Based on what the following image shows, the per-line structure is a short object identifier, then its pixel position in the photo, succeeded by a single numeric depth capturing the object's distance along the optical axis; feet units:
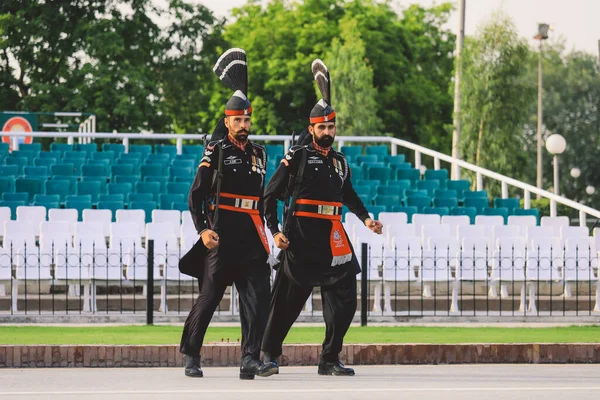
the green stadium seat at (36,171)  78.64
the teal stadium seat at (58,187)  75.66
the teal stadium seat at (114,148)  85.71
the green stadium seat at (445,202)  79.00
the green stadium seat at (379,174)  83.30
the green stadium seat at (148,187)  76.48
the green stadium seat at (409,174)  84.53
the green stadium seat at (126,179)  78.33
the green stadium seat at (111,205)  73.10
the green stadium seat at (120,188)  76.02
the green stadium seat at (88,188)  75.61
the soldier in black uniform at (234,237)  34.30
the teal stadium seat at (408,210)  74.95
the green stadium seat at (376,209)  73.10
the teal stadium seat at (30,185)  76.18
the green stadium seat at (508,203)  80.84
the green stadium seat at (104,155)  82.61
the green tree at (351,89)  153.69
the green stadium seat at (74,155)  82.02
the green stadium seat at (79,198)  73.77
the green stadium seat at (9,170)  78.89
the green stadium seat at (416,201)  77.92
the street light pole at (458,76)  115.24
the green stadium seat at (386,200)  76.69
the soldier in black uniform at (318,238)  34.96
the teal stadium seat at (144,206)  73.00
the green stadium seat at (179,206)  73.26
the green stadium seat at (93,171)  79.30
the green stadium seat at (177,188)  75.82
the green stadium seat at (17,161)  81.07
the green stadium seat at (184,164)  81.71
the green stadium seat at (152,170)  80.59
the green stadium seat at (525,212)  77.97
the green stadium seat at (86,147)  84.69
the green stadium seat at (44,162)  81.41
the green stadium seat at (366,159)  86.07
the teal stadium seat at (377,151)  89.01
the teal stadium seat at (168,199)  74.13
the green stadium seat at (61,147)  84.58
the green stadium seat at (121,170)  80.43
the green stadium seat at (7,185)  75.82
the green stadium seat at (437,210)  76.20
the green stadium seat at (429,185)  82.53
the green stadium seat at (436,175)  85.66
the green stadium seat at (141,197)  74.14
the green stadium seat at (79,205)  73.31
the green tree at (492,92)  113.29
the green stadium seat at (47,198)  73.61
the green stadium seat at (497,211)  77.46
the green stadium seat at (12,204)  71.77
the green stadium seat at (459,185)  83.19
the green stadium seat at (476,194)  80.74
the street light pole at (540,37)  149.80
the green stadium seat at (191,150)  86.53
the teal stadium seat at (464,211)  76.69
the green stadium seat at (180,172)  80.33
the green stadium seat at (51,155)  82.75
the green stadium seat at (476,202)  79.65
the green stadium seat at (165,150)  85.92
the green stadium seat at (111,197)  73.87
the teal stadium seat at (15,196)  73.31
